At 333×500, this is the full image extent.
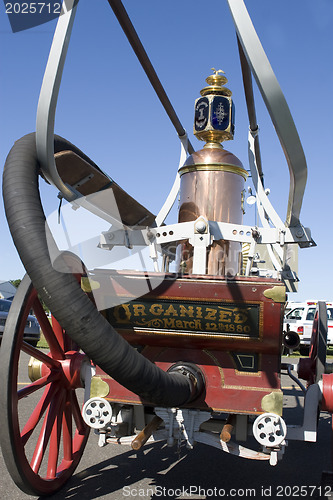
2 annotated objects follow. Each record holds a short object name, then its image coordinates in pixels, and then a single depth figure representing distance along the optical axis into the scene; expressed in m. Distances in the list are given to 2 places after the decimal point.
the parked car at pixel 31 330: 11.74
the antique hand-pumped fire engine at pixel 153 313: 2.15
